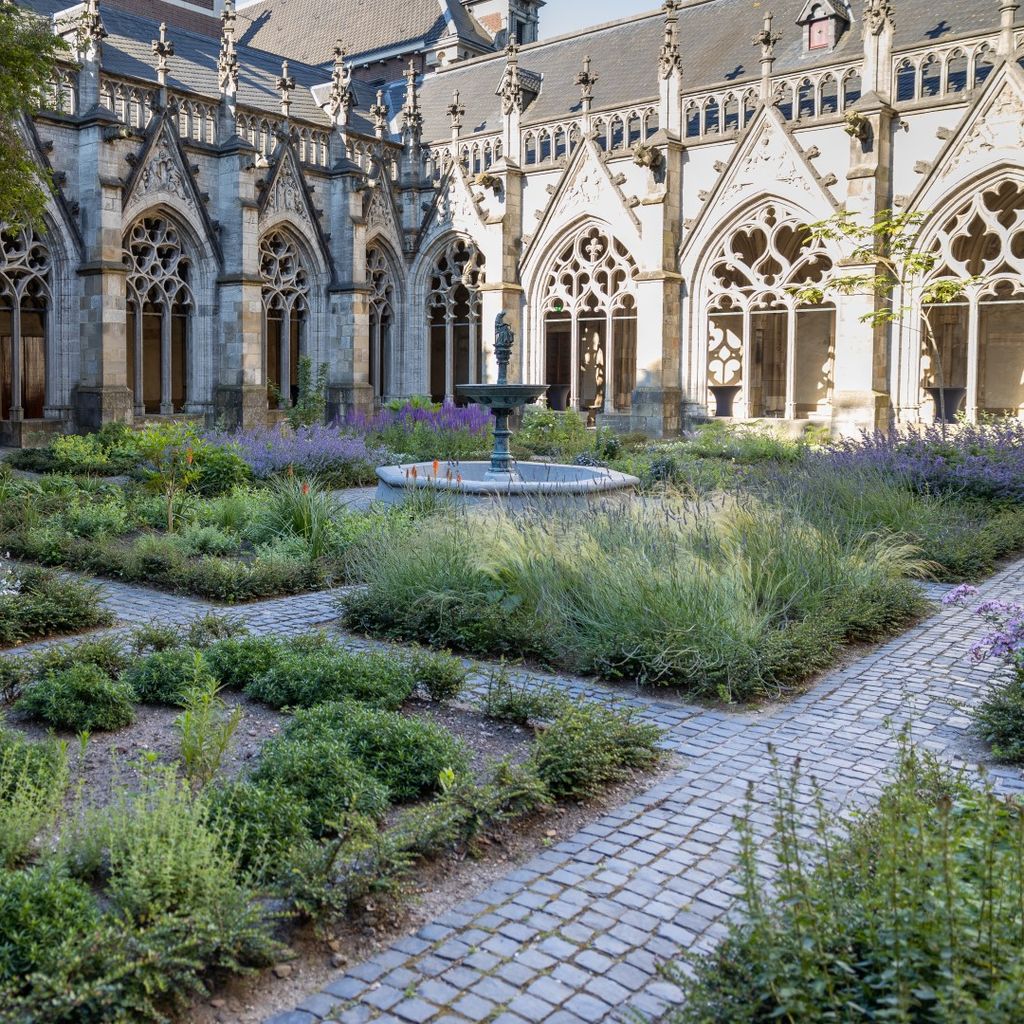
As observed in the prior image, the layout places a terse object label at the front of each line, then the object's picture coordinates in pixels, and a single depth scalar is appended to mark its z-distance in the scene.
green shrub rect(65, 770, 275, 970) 2.63
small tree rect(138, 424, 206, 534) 9.79
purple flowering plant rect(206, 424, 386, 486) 12.84
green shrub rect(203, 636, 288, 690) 5.09
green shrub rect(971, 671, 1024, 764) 4.22
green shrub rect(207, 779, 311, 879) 3.14
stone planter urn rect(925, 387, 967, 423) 18.73
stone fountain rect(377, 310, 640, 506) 8.75
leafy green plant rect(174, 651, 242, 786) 3.69
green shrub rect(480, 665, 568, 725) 4.62
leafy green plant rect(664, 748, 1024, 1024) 2.08
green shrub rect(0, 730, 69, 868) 3.06
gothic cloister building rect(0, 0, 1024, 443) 17.42
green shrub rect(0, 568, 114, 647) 6.10
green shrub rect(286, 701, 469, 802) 3.83
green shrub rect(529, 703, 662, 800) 3.88
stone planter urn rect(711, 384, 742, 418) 20.19
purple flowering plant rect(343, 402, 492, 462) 15.46
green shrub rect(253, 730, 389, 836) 3.45
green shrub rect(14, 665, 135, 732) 4.38
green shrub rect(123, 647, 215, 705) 4.79
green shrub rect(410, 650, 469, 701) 5.00
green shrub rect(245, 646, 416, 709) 4.73
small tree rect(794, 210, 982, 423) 16.34
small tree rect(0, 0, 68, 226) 11.25
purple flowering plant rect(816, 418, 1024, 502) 10.35
